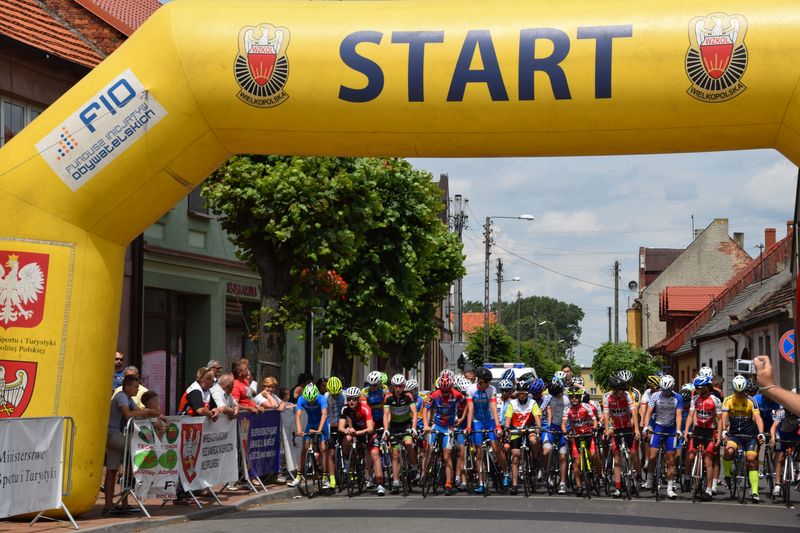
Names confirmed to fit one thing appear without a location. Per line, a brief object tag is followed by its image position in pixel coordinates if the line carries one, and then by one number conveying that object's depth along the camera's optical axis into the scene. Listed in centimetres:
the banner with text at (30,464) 1103
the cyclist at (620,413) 1742
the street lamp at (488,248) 6488
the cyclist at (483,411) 1753
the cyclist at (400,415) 1744
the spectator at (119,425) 1330
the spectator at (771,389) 623
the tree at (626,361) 6222
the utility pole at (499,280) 7606
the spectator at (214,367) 1598
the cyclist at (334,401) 1779
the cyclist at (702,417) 1702
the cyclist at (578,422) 1717
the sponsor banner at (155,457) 1305
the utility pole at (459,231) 5812
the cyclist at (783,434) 1691
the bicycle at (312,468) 1709
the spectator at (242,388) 1691
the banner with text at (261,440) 1655
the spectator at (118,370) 1511
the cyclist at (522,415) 1745
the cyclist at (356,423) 1738
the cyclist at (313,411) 1753
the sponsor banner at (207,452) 1402
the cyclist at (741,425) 1683
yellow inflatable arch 1170
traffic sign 2129
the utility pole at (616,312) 7894
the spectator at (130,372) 1393
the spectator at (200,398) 1473
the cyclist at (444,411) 1736
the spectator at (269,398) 1808
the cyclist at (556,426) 1739
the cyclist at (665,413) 1738
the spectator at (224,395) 1536
